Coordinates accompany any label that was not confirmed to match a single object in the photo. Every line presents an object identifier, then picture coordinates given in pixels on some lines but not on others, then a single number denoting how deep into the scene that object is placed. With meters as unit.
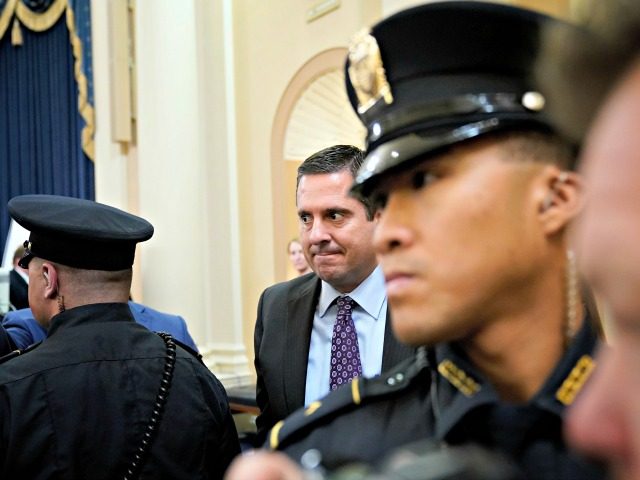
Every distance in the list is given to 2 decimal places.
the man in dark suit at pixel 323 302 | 2.08
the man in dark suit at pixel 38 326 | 2.71
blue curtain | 7.65
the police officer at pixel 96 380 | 1.70
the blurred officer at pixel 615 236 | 0.35
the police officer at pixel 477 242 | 0.85
